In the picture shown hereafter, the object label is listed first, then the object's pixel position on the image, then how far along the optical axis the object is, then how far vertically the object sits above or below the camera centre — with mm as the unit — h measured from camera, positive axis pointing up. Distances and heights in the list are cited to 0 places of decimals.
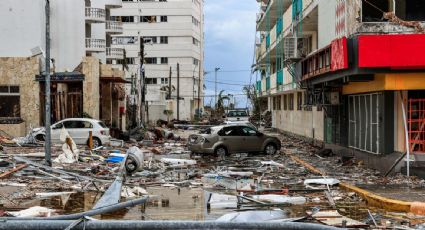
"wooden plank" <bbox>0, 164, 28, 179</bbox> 19138 -1995
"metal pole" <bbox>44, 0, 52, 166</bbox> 20938 +172
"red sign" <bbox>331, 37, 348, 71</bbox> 20016 +1759
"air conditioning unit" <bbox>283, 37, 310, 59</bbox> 35612 +3379
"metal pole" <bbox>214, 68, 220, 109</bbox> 109931 +2842
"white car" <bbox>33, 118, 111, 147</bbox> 33469 -1143
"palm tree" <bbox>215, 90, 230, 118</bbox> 95312 +796
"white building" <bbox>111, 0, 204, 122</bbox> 100938 +11478
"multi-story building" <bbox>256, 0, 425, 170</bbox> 19000 +1144
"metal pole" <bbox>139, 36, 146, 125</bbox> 46272 +1873
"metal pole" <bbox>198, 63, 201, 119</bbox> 100175 +2981
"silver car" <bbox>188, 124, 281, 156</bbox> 28750 -1560
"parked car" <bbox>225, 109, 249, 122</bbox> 57844 -698
